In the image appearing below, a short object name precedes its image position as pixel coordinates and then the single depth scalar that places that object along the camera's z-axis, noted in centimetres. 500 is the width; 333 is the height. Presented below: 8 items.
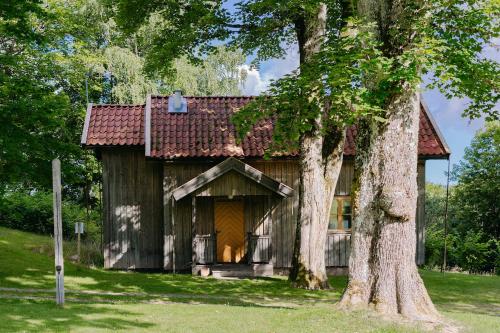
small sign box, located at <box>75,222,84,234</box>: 1834
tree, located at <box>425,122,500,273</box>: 2855
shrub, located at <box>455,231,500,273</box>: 2838
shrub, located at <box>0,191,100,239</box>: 2816
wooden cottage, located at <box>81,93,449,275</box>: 2033
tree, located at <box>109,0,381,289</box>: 1223
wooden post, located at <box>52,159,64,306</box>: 1184
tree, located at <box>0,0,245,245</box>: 1530
